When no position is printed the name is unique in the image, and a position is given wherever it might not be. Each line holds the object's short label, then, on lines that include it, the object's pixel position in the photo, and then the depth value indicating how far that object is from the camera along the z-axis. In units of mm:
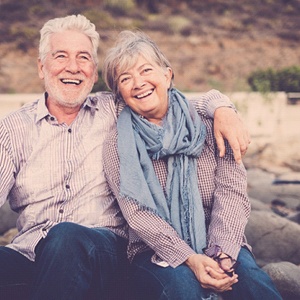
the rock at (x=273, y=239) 4883
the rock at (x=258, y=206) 6086
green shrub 13781
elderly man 2906
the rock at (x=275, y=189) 7088
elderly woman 2936
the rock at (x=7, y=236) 5056
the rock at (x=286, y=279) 3773
